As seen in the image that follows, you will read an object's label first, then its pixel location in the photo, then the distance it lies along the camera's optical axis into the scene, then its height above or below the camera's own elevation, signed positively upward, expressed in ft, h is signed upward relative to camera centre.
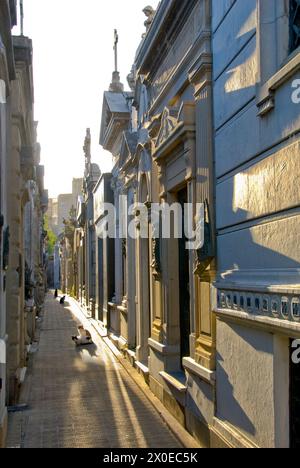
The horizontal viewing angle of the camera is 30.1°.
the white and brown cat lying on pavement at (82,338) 53.57 -7.68
